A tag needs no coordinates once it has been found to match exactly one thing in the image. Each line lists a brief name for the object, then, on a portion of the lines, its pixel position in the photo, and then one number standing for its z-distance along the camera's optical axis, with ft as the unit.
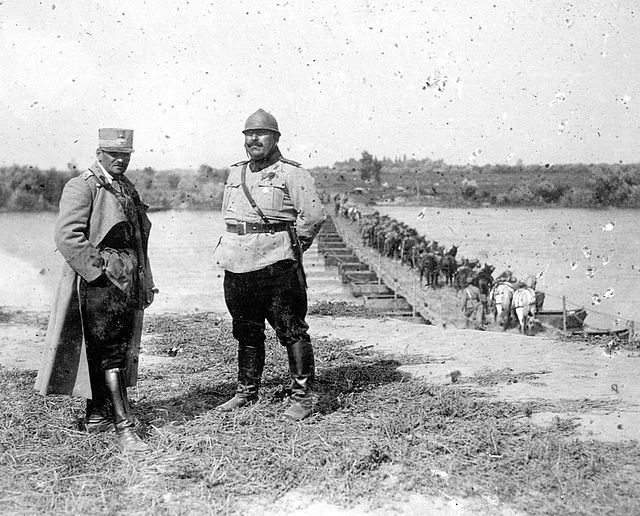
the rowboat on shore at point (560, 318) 43.52
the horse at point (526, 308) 45.57
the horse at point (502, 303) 47.91
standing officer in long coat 13.23
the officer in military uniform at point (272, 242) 14.92
